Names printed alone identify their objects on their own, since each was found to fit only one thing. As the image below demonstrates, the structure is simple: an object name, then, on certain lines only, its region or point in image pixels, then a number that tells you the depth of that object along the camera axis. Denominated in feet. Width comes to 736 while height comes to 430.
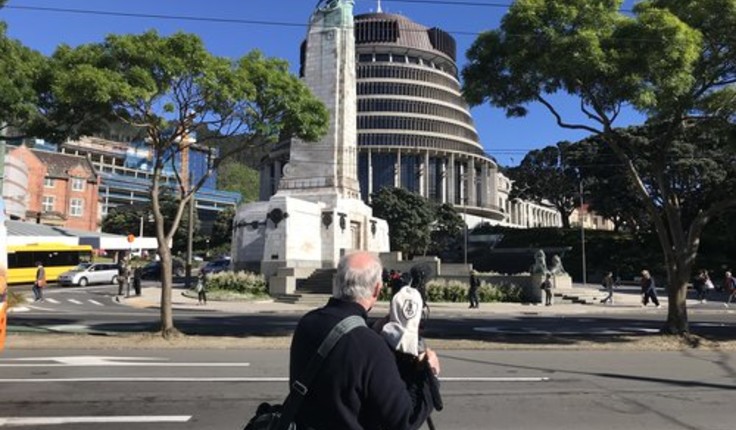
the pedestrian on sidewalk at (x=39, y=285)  100.01
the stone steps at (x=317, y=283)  116.88
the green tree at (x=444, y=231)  294.25
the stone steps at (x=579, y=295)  116.06
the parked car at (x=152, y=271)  177.06
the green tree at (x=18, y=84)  51.62
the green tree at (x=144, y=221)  277.23
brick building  260.42
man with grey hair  9.63
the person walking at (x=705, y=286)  113.25
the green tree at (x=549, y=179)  266.57
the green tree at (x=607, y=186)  225.76
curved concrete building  383.04
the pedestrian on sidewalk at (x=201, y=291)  100.37
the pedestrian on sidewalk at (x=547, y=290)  104.81
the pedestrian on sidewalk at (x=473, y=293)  97.60
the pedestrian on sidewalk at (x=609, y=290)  112.47
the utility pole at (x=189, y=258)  134.07
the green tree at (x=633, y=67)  46.70
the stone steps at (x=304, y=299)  105.19
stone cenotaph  130.00
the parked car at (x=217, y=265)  162.96
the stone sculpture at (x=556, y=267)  129.29
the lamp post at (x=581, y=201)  230.77
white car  142.31
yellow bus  137.69
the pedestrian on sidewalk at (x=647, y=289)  104.42
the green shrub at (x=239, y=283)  115.44
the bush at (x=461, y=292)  108.88
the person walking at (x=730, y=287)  104.83
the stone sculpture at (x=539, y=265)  112.98
